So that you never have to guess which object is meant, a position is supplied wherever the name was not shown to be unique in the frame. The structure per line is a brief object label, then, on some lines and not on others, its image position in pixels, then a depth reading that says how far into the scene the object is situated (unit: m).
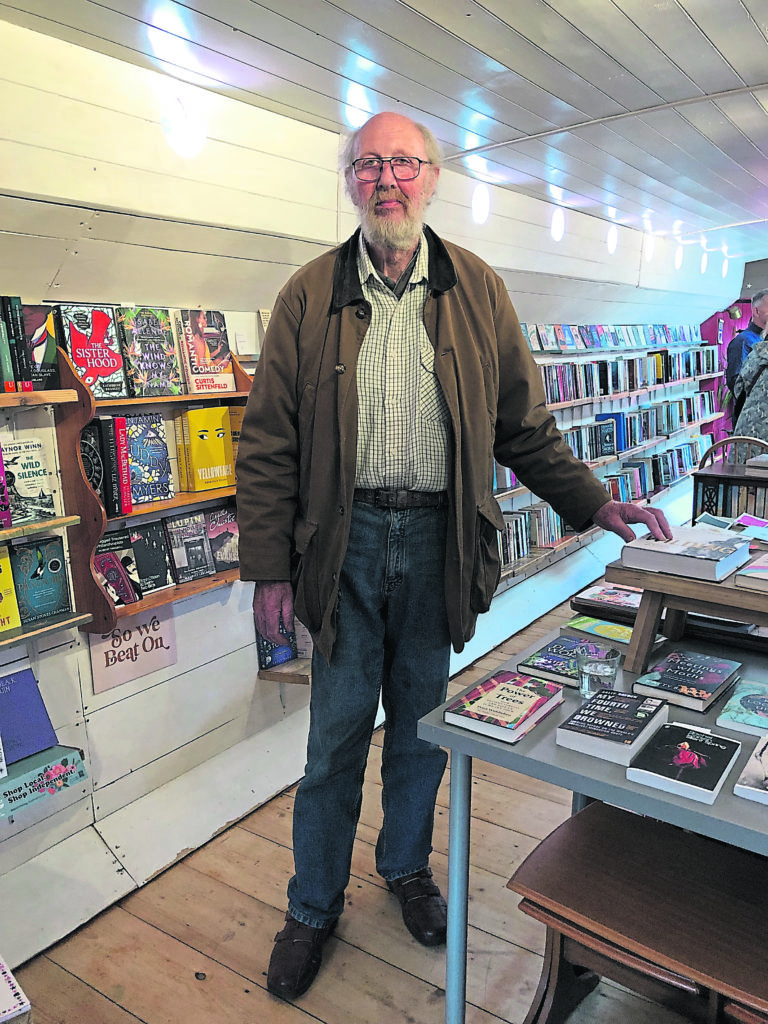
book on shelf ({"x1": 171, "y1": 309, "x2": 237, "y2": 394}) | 2.43
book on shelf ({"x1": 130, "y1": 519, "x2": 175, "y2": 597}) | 2.38
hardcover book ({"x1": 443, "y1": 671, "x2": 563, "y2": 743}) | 1.33
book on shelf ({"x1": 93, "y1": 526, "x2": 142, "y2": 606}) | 2.27
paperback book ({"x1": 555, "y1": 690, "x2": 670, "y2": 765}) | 1.23
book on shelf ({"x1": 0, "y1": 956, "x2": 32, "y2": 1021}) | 1.22
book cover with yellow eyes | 2.44
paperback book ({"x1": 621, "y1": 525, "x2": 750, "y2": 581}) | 1.49
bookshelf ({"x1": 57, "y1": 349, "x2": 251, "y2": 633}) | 2.05
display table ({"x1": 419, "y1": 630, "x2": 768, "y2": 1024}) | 1.10
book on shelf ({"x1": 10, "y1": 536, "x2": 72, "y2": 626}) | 2.03
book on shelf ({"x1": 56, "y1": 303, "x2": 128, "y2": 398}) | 2.11
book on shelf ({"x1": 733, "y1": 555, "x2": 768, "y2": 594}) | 1.43
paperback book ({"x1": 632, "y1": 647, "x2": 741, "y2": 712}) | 1.45
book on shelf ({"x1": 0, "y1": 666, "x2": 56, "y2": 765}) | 2.01
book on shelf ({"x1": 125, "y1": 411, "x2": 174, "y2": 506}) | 2.30
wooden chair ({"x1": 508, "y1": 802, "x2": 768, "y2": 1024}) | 1.19
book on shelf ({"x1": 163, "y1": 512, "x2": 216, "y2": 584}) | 2.49
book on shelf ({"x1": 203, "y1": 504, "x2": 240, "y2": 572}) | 2.61
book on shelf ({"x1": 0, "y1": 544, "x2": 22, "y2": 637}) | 1.95
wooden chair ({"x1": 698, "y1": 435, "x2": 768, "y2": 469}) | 3.92
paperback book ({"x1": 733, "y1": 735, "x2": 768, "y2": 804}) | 1.14
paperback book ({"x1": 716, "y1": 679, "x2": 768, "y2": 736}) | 1.35
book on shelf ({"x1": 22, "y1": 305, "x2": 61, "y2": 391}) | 2.01
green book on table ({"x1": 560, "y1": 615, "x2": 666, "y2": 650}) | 1.74
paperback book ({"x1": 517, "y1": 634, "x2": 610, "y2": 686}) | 1.55
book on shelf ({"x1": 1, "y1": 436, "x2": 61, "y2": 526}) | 2.00
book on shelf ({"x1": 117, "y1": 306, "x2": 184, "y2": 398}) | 2.27
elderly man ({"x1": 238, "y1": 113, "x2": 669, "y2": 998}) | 1.63
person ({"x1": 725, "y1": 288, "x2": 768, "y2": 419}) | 5.88
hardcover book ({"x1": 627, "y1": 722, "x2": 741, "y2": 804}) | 1.14
